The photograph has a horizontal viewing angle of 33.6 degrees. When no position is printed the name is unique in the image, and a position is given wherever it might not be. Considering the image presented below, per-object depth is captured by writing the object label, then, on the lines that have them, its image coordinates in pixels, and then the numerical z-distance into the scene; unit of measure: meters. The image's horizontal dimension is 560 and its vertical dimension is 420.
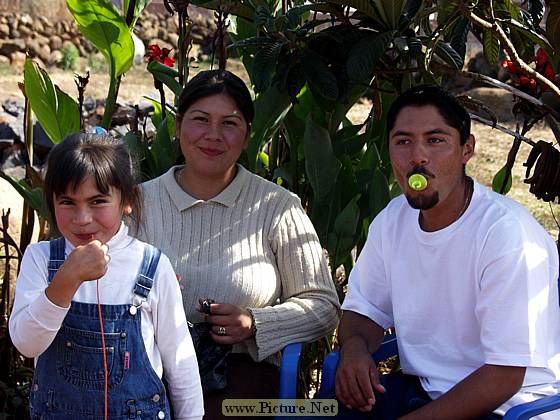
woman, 2.58
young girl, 1.93
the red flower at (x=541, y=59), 3.05
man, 2.11
